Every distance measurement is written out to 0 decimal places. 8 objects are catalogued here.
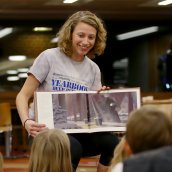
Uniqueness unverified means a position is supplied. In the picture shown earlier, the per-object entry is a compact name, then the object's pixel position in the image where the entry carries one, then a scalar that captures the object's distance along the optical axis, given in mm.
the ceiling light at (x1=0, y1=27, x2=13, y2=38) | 12164
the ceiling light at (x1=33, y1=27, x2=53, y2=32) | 12377
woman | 3777
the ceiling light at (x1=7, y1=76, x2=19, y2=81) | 12160
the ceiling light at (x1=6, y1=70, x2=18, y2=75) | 12195
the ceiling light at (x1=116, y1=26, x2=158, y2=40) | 12887
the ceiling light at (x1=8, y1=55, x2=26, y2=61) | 12229
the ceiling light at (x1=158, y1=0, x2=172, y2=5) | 11643
